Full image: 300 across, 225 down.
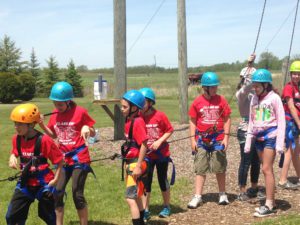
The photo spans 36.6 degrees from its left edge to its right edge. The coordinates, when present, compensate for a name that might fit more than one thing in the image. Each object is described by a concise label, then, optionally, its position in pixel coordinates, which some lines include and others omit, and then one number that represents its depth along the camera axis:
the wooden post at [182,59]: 14.73
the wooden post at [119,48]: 12.08
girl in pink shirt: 6.01
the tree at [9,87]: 36.59
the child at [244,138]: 6.73
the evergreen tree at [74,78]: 50.69
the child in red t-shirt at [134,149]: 5.12
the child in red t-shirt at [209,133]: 6.53
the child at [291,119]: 7.01
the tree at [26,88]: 38.41
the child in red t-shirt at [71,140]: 5.30
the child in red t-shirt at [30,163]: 4.67
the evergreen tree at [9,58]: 59.22
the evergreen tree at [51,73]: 55.42
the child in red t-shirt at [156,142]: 5.87
